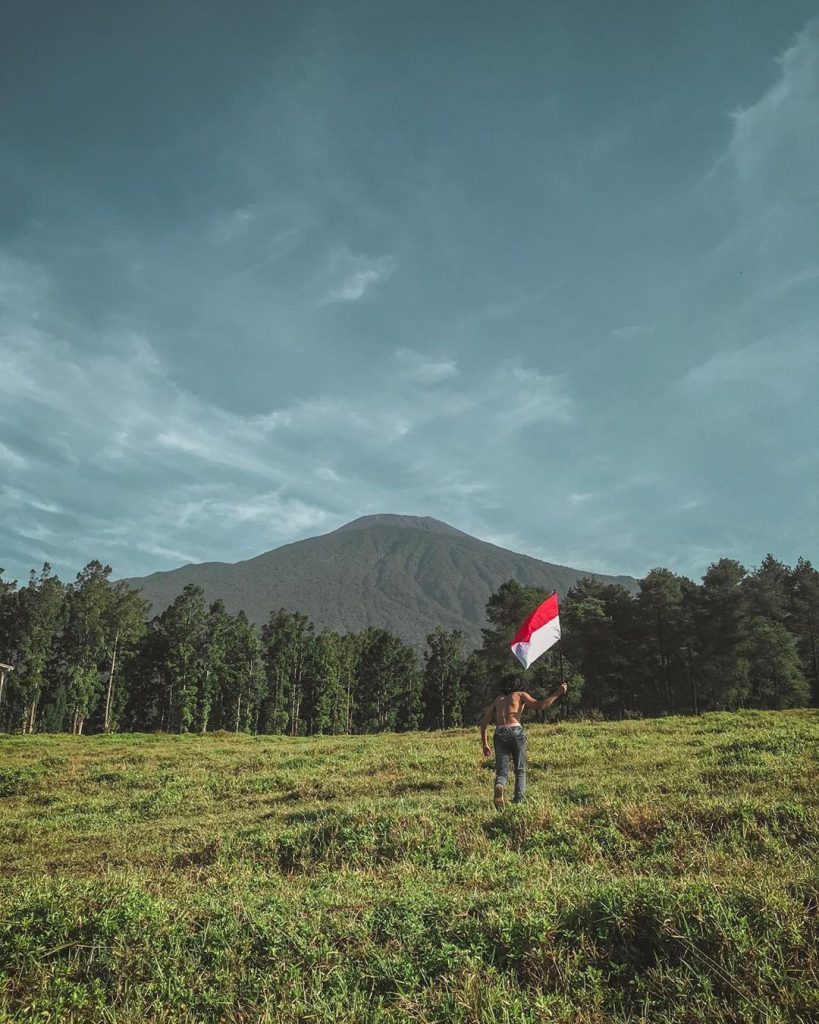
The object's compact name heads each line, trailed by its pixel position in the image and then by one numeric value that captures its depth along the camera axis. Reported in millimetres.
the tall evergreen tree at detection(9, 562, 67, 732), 60094
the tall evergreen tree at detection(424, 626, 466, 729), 84625
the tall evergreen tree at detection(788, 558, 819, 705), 56656
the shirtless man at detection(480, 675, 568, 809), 10281
